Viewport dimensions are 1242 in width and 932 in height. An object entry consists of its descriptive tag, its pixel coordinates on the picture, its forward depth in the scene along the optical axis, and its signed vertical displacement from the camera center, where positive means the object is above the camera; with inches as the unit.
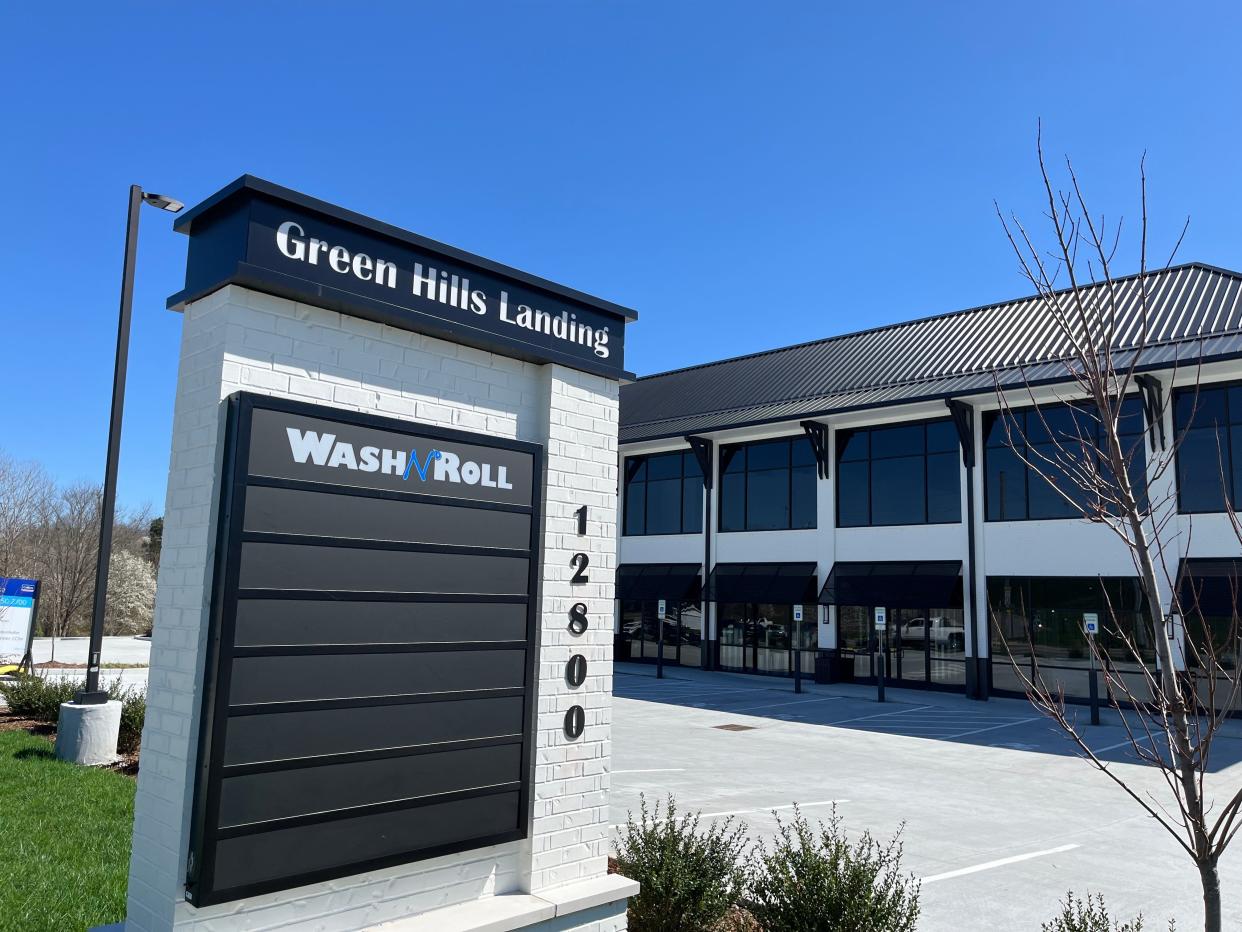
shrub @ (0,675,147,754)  547.2 -73.7
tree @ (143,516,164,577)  2404.0 +100.1
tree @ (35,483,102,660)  1663.4 +8.0
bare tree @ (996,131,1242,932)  146.7 +7.0
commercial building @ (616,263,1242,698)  855.1 +109.5
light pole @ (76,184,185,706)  444.5 +64.1
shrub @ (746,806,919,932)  205.0 -68.3
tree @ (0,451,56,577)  1620.3 +76.6
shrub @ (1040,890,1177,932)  179.5 -63.2
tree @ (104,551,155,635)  1843.0 -46.2
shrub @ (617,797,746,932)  221.8 -70.7
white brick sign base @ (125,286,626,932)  158.4 +3.6
